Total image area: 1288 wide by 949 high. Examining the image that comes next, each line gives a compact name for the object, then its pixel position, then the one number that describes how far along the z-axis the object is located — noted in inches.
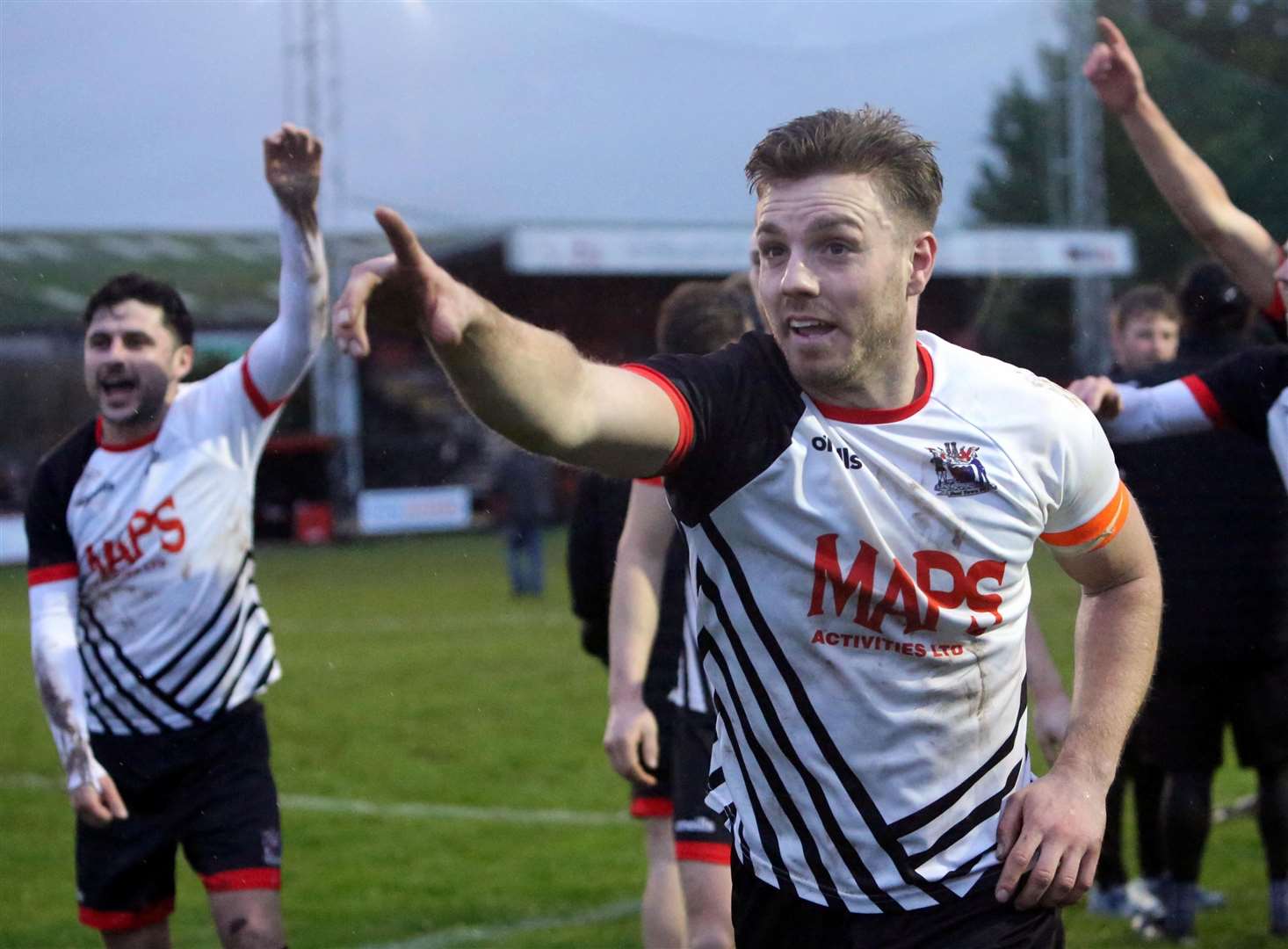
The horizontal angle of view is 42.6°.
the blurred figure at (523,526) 744.3
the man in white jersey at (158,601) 181.6
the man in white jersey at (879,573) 105.1
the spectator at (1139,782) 254.1
